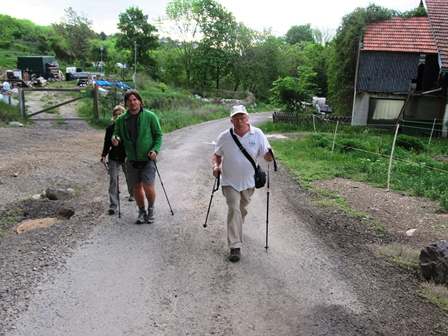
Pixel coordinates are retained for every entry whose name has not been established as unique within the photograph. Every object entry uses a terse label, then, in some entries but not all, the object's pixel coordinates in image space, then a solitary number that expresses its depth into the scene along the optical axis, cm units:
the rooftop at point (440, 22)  2098
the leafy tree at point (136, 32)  4934
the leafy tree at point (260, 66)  5685
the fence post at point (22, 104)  1551
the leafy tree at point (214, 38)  5575
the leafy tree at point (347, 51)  2416
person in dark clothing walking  642
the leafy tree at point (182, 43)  5712
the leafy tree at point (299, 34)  8919
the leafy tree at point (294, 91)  2333
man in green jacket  551
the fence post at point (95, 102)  1702
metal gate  1565
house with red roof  2294
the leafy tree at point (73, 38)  5227
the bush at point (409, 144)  1525
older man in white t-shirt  470
